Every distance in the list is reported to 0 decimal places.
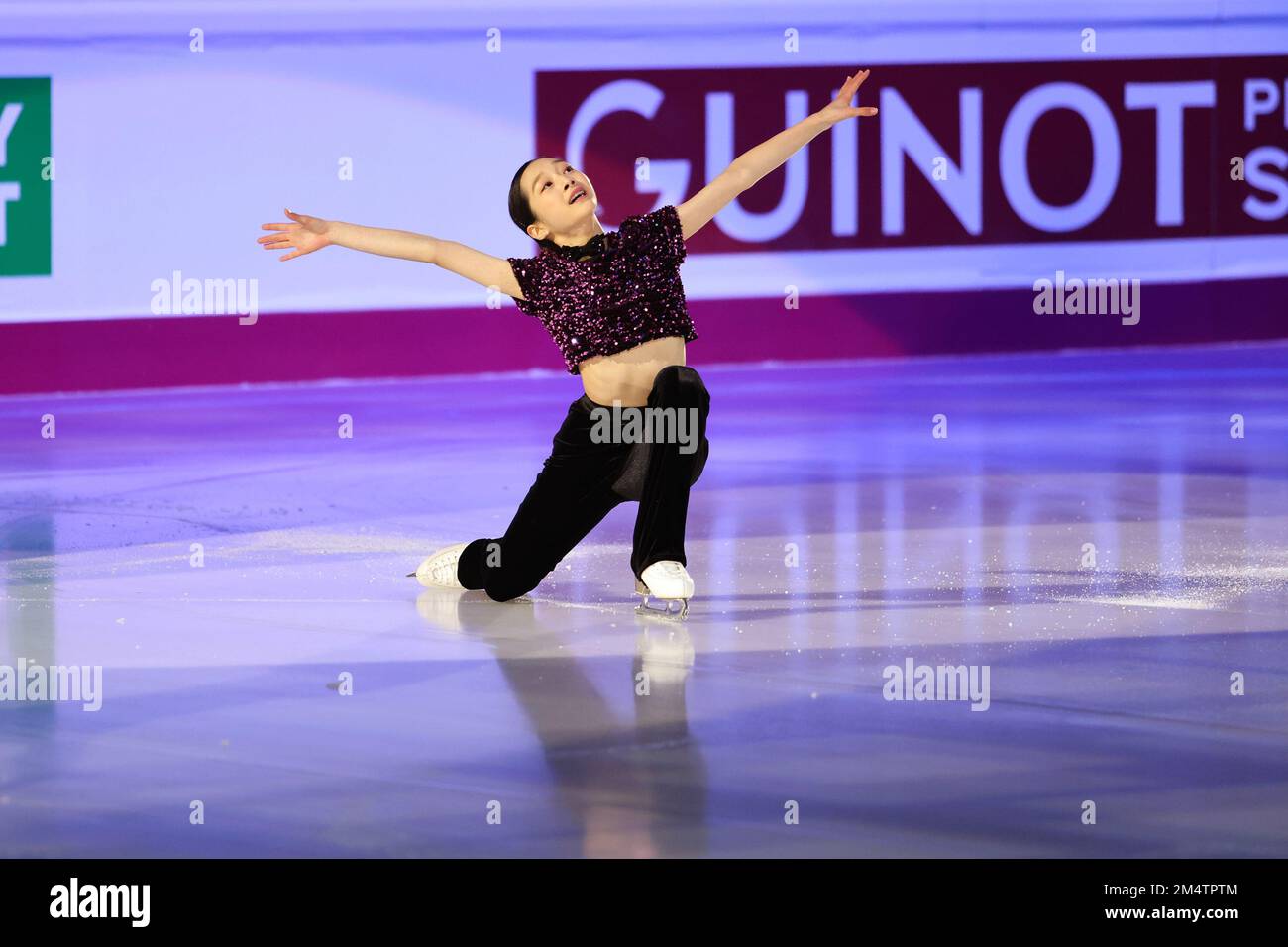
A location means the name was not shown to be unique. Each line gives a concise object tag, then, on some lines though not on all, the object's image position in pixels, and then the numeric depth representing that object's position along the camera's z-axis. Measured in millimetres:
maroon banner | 22734
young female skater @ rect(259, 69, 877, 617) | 10437
